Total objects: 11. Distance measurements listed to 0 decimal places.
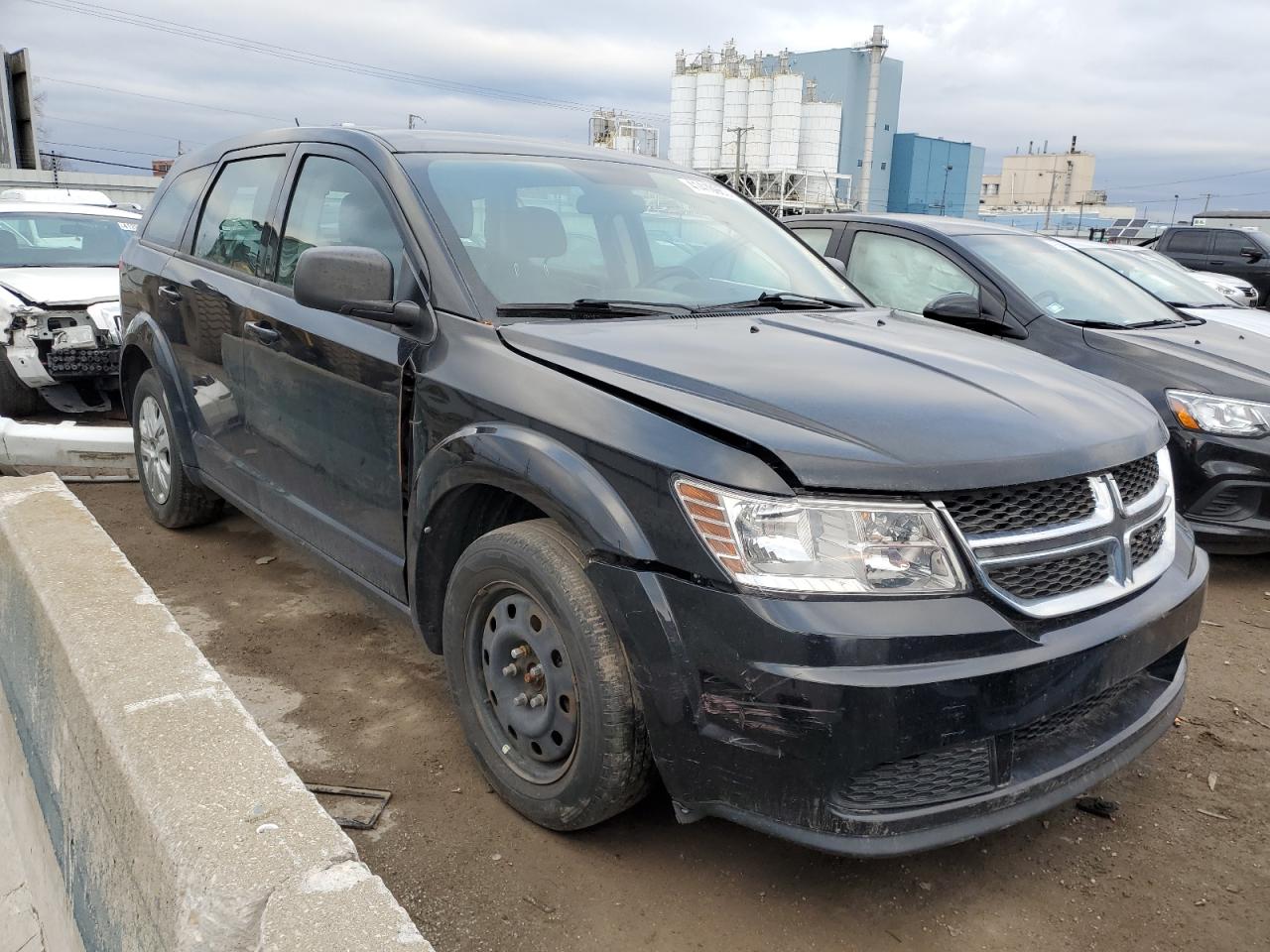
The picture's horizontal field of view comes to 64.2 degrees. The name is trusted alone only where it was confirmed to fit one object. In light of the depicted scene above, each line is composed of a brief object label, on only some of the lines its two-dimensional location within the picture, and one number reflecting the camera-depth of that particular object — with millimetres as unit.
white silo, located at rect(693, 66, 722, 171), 58531
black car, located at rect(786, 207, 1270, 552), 4668
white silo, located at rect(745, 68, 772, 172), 57406
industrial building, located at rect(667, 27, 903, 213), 57406
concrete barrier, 1596
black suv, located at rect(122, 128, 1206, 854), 2094
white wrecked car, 7219
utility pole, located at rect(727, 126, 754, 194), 53188
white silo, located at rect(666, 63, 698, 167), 59688
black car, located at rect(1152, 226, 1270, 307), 16484
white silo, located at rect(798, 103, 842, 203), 58781
